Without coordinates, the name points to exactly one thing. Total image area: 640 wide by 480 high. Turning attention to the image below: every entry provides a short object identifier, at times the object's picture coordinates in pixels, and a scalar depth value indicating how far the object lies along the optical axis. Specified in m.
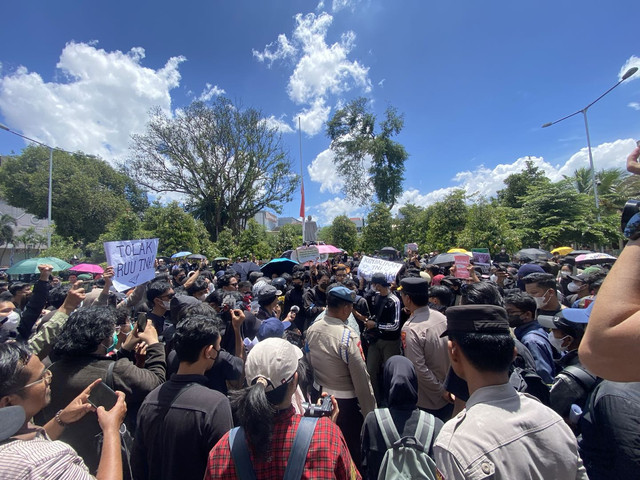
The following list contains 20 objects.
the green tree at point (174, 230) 17.89
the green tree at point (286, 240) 21.92
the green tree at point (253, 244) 19.14
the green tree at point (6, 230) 32.84
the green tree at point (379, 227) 21.25
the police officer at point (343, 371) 2.61
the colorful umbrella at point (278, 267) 9.13
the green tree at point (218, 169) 26.55
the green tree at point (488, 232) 13.24
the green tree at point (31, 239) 29.02
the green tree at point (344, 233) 22.84
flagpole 18.76
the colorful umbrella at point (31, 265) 6.56
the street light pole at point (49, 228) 16.52
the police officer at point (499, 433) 1.07
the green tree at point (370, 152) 28.41
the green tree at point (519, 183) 29.04
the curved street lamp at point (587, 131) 16.61
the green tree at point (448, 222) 15.38
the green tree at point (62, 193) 28.98
